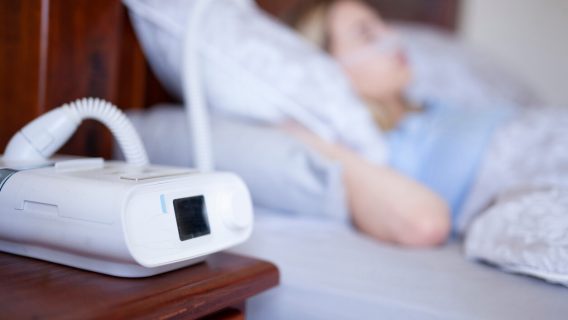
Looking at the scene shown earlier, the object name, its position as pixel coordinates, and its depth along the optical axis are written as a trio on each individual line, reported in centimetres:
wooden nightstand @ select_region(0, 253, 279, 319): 42
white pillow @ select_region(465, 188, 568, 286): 61
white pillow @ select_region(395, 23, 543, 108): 141
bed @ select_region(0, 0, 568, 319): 57
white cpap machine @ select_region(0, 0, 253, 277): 47
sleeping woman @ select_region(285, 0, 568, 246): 82
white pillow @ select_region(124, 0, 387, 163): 87
